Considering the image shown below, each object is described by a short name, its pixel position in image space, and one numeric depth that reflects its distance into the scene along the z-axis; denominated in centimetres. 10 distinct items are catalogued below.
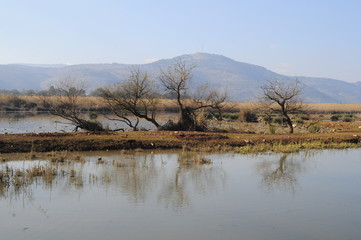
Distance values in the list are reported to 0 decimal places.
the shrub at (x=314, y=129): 3013
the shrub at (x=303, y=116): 4948
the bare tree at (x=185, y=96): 2647
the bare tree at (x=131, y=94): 2712
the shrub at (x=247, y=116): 4091
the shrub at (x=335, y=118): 5239
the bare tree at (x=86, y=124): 2375
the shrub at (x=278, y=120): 3947
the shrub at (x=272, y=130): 2686
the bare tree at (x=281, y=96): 2770
